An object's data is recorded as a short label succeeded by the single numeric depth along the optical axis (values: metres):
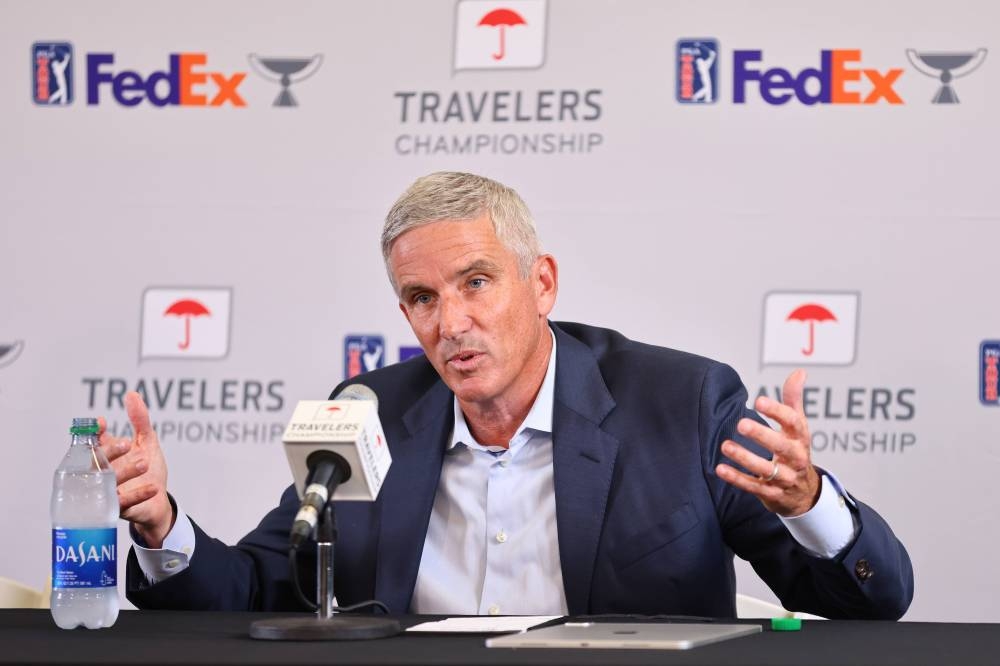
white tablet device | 5.91
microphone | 5.99
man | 6.48
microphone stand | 5.99
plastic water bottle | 6.11
